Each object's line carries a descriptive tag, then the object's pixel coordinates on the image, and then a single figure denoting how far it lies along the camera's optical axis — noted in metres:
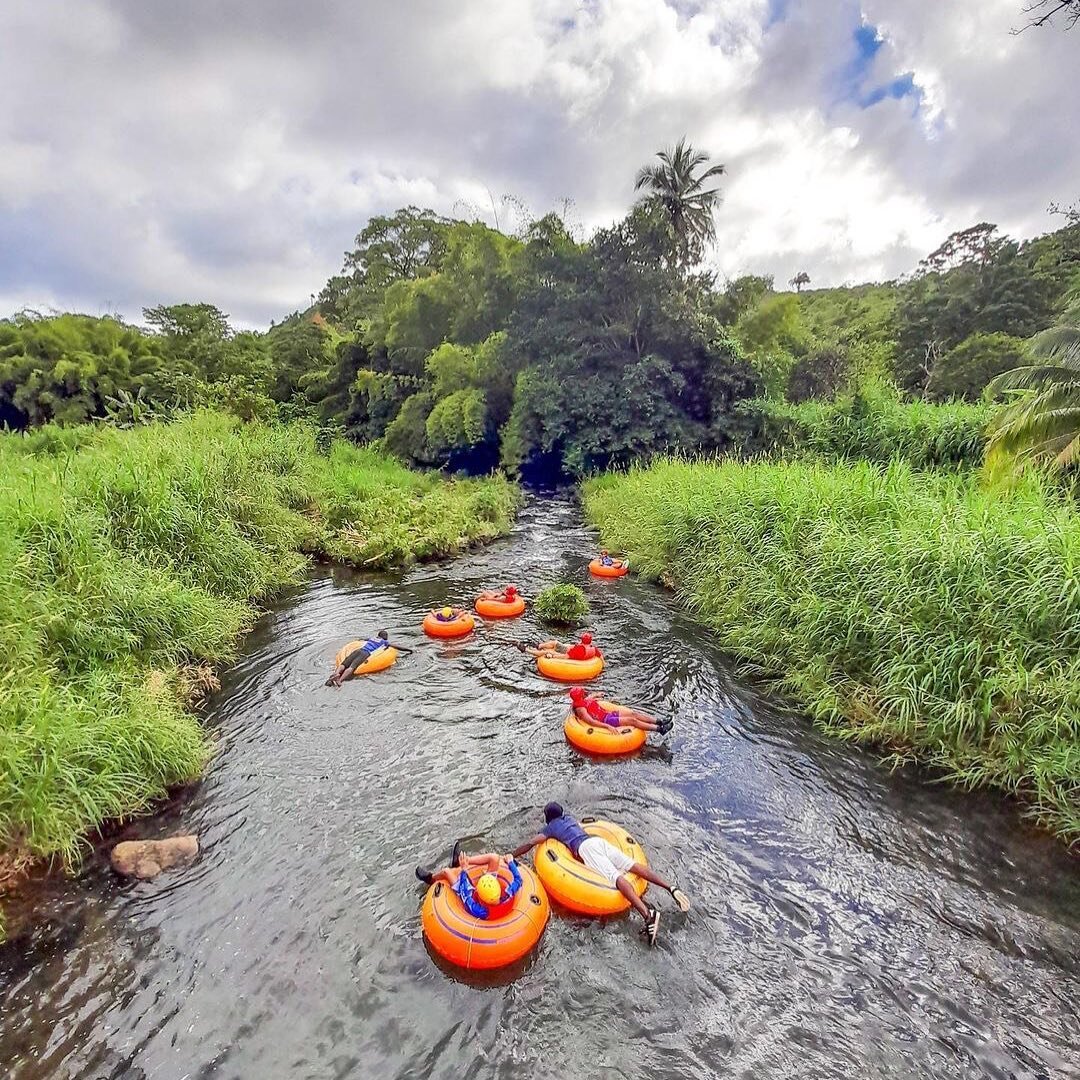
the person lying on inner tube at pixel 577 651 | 7.22
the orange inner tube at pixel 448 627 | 8.11
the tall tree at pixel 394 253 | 34.72
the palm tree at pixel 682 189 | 23.19
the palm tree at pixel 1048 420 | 8.38
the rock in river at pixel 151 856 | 3.96
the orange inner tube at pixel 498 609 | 8.92
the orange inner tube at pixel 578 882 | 3.70
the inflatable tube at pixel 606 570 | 11.05
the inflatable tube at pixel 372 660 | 6.94
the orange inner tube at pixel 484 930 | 3.33
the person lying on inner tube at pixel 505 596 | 9.20
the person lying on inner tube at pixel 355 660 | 6.78
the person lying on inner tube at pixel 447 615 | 8.21
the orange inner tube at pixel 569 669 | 7.01
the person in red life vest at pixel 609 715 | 5.60
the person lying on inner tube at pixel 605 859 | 3.62
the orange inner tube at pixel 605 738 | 5.45
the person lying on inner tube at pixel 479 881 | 3.44
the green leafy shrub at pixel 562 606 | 8.70
